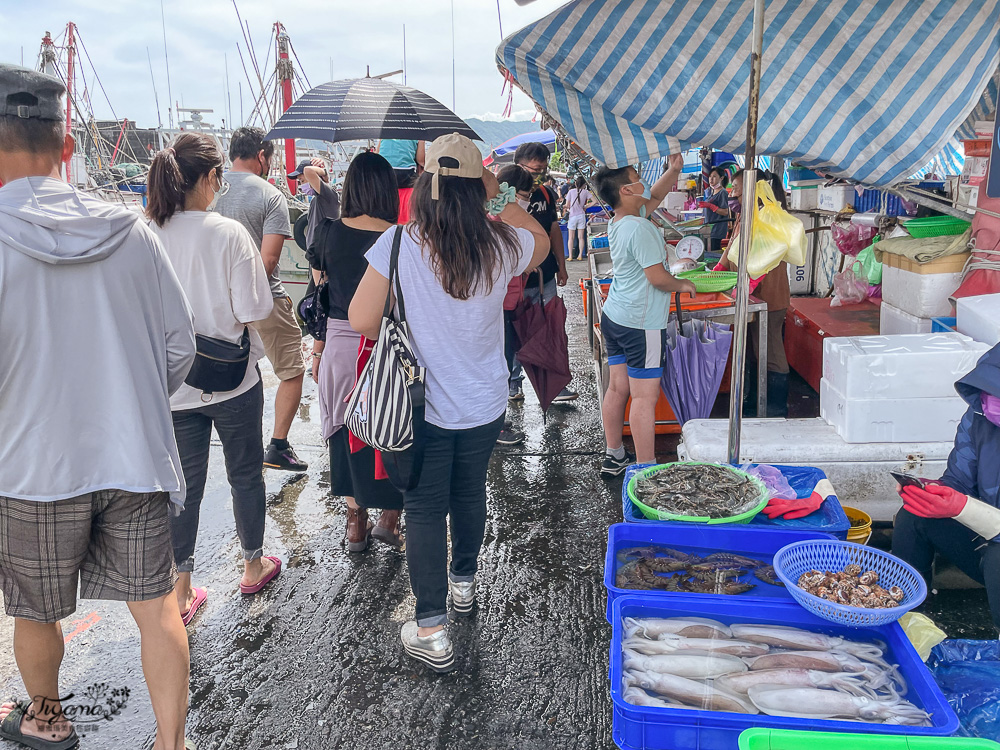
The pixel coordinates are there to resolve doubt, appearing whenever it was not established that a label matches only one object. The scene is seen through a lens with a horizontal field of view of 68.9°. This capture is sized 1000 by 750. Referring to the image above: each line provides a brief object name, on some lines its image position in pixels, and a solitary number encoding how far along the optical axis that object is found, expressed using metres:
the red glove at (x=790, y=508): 2.79
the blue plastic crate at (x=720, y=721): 1.73
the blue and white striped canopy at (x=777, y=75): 2.67
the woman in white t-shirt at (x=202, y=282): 3.04
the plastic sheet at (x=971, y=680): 1.98
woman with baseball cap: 2.67
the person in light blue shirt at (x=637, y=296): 4.19
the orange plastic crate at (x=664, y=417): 5.30
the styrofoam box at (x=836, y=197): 7.30
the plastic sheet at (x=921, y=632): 2.32
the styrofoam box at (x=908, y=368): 3.50
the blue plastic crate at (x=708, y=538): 2.67
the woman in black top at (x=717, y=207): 9.63
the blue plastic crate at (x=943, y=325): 4.10
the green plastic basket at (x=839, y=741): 1.60
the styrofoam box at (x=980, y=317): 3.57
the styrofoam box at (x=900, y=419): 3.56
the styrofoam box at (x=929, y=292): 4.40
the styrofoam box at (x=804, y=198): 8.46
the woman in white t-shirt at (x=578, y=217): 15.28
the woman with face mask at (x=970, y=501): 2.57
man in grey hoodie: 2.03
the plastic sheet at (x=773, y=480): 2.92
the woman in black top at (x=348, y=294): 3.46
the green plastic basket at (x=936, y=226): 4.64
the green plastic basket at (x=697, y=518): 2.69
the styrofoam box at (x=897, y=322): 4.48
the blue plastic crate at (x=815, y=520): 2.70
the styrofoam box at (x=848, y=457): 3.57
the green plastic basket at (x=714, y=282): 5.34
